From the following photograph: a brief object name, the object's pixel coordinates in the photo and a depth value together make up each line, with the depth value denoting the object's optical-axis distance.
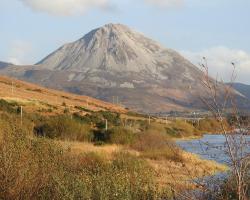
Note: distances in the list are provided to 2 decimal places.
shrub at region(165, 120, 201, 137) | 78.44
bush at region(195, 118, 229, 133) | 95.62
